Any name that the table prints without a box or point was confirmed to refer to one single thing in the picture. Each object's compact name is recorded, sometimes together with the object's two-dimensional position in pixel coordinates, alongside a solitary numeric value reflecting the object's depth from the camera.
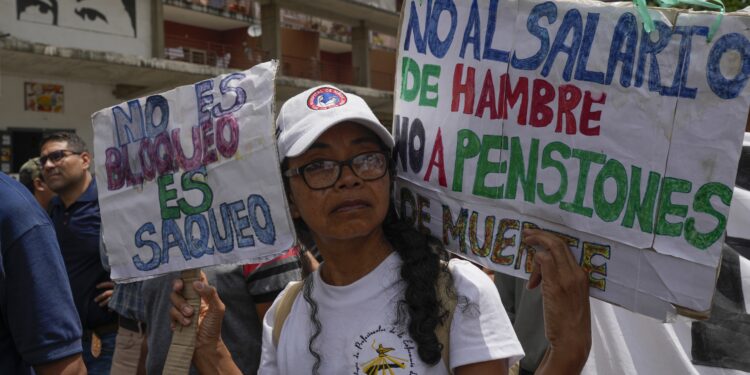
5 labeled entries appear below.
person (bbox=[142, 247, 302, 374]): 2.67
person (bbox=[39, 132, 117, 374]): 4.24
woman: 1.64
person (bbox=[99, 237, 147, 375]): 3.27
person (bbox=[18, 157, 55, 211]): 5.95
